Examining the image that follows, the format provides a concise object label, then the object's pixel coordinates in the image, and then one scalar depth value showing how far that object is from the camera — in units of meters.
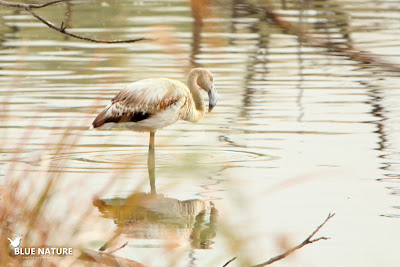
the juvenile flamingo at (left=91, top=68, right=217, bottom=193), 17.78
